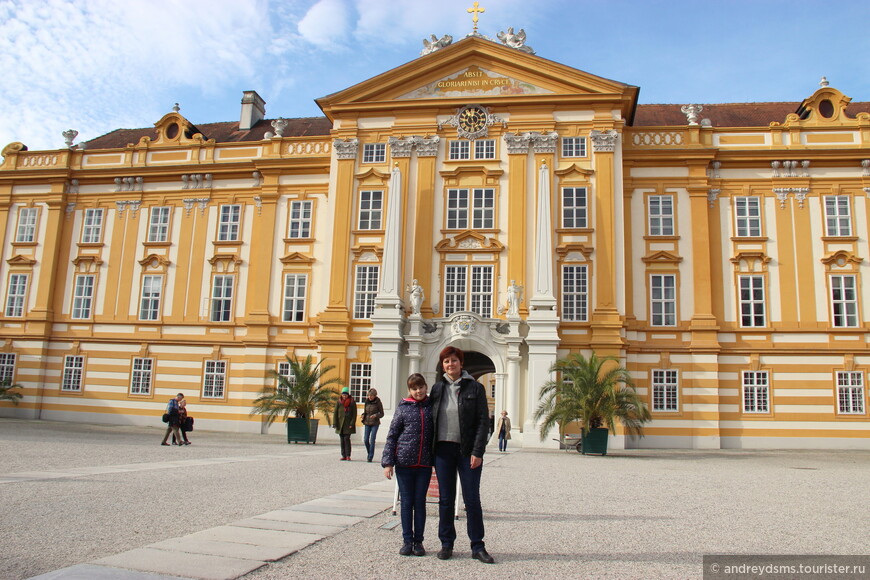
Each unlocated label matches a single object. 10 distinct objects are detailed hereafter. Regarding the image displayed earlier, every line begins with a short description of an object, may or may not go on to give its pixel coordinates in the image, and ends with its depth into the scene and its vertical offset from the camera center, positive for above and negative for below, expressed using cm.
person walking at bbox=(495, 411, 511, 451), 2617 -116
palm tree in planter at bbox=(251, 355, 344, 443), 2809 -33
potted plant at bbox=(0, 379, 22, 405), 3663 -47
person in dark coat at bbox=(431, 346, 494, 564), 746 -42
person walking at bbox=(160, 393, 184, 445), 2406 -92
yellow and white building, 3138 +629
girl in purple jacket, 759 -58
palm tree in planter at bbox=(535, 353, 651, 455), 2484 -9
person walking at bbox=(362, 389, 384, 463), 1864 -57
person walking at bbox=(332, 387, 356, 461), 1978 -69
